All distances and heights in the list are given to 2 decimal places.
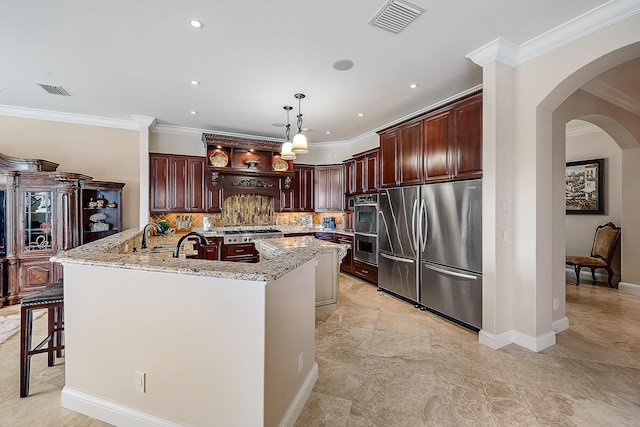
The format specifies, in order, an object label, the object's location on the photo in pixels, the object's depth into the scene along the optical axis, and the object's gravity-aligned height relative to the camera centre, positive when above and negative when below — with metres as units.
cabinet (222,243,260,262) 5.25 -0.71
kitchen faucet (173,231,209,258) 2.32 -0.21
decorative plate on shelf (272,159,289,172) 6.06 +1.04
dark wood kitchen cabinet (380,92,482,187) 3.10 +0.84
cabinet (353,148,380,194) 5.12 +0.79
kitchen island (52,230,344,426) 1.51 -0.72
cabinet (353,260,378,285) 4.98 -1.04
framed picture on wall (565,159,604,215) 5.29 +0.48
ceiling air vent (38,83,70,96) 3.66 +1.63
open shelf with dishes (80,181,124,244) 4.59 +0.10
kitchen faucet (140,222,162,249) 3.36 -0.29
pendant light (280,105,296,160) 3.76 +0.82
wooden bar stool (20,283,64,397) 2.09 -0.74
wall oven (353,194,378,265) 4.91 -0.26
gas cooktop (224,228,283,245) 5.29 -0.39
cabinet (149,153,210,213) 5.15 +0.53
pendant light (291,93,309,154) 3.54 +0.86
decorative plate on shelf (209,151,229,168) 5.50 +1.06
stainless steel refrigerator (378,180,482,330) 3.10 -0.41
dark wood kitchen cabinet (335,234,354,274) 5.68 -0.81
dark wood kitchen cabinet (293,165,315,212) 6.48 +0.58
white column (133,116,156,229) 4.96 +0.77
